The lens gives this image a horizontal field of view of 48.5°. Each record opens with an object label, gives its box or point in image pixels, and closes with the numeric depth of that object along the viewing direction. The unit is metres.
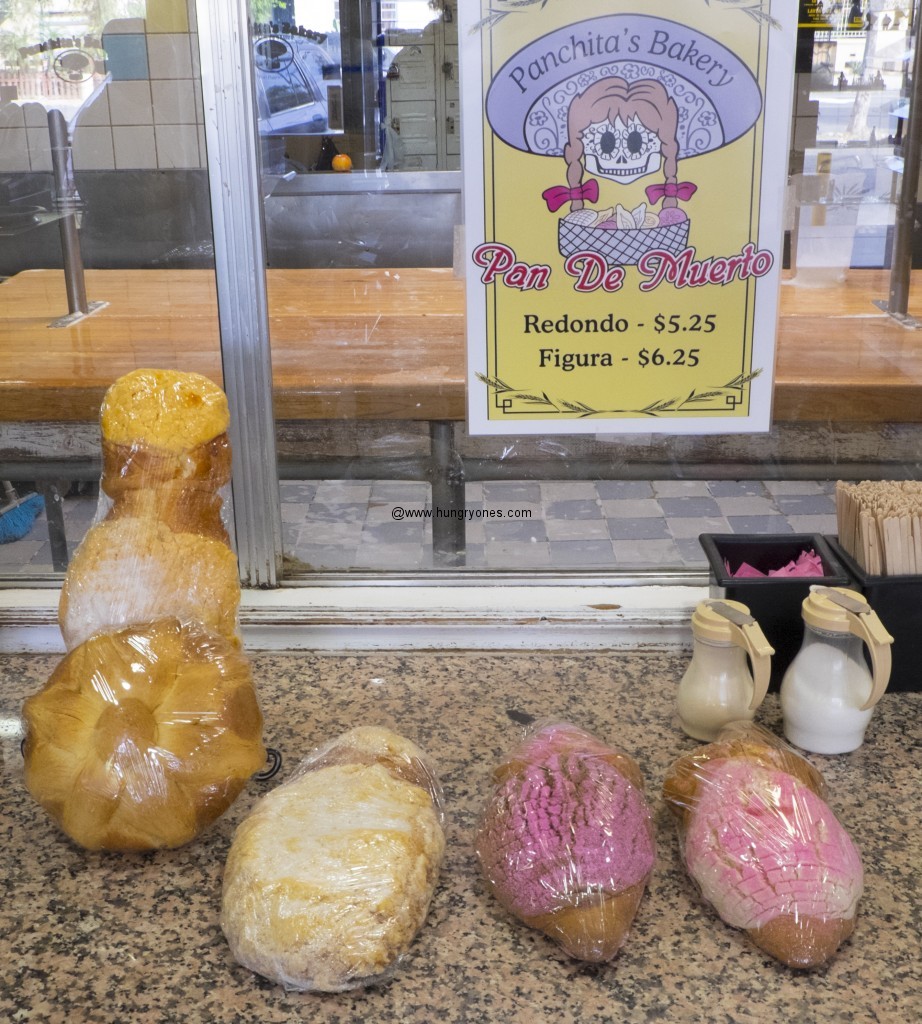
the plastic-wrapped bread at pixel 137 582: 0.89
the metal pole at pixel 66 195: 1.09
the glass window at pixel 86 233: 1.03
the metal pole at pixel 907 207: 1.01
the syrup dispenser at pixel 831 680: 0.90
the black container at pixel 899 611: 0.98
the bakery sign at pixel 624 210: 0.98
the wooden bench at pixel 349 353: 1.09
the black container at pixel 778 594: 1.00
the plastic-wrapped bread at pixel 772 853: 0.69
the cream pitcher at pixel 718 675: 0.91
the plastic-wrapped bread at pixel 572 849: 0.69
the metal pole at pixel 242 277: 0.97
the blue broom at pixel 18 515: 1.24
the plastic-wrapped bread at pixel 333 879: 0.67
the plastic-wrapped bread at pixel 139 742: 0.76
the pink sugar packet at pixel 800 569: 1.03
